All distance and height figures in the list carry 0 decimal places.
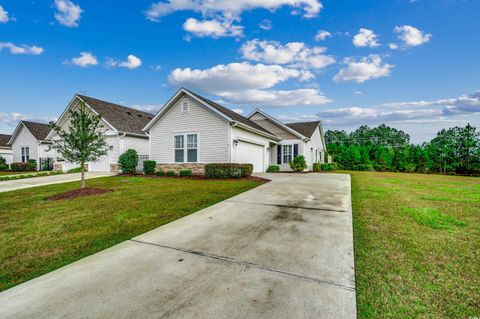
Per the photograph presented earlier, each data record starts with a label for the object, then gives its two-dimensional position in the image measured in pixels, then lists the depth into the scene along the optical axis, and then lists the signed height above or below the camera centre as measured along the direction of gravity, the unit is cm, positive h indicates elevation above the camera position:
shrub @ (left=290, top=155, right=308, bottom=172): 1944 -41
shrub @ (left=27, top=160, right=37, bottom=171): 2280 -31
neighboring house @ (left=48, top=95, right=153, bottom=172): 1866 +272
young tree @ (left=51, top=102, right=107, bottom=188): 900 +100
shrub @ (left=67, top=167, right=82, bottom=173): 1936 -77
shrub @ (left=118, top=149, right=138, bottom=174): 1633 -8
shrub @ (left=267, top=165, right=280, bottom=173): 1900 -89
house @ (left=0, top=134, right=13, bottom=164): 2884 +158
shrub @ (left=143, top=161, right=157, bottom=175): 1579 -47
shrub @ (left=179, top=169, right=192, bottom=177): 1435 -87
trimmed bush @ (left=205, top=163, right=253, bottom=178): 1263 -62
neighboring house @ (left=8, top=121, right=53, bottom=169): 2353 +223
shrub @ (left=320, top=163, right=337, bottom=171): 2565 -105
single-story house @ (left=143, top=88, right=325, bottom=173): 1401 +166
